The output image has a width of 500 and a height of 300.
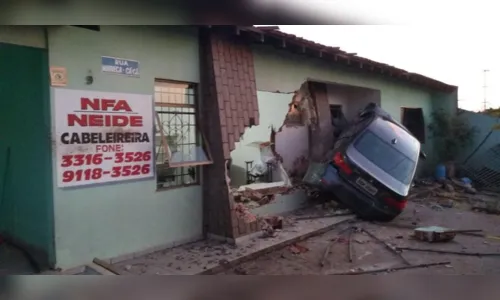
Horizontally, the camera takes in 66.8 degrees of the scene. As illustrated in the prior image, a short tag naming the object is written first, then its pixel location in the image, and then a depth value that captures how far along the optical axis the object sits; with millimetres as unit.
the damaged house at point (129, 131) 4602
